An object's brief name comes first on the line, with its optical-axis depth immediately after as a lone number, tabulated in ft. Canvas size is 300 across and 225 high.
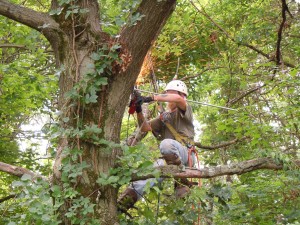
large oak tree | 19.51
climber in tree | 23.73
